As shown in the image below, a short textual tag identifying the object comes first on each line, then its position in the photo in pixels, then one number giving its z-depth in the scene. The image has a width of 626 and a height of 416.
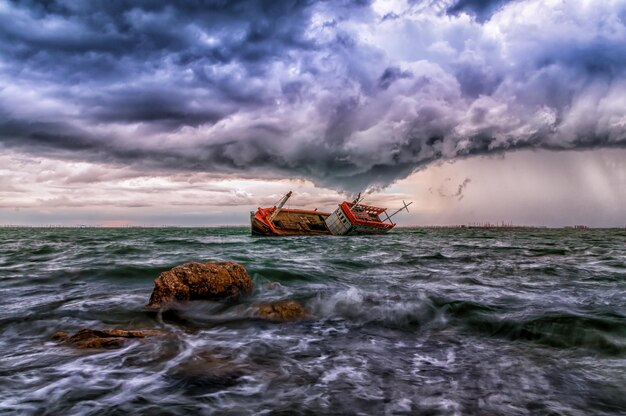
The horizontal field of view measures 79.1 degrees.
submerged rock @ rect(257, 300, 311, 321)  7.70
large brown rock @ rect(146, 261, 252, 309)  8.46
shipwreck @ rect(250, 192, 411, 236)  54.05
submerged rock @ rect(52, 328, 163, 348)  5.74
